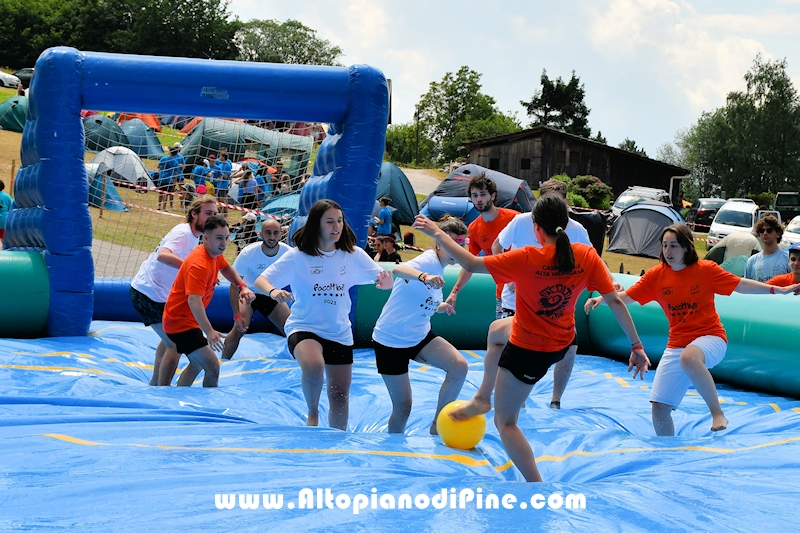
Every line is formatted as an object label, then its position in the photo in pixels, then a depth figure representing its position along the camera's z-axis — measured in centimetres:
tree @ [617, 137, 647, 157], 7612
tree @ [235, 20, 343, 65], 7100
